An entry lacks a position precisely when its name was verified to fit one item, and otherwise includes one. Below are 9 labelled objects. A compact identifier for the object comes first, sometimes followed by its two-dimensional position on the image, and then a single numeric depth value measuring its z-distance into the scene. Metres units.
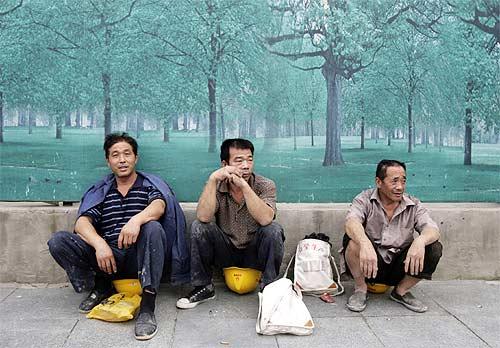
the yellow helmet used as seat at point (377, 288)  4.00
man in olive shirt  3.73
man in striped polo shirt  3.49
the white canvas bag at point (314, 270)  3.99
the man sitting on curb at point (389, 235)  3.61
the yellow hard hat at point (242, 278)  3.94
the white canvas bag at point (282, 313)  3.27
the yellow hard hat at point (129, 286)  3.75
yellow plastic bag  3.44
